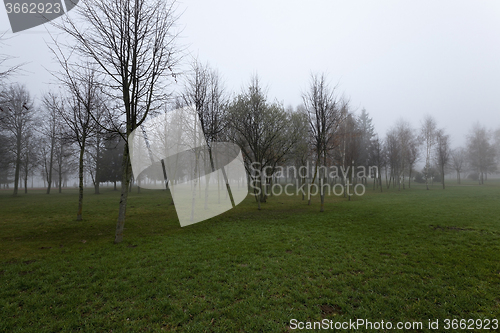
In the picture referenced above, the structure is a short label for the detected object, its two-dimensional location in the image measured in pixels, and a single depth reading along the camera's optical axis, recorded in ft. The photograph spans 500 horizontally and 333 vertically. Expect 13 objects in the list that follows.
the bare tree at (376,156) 106.11
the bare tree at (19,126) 69.36
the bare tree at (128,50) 23.22
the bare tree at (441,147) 106.32
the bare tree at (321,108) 46.88
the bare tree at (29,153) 82.02
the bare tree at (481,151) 129.70
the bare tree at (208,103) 46.73
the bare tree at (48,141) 84.58
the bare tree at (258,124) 50.26
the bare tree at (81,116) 34.81
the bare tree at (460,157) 142.59
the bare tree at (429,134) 106.65
